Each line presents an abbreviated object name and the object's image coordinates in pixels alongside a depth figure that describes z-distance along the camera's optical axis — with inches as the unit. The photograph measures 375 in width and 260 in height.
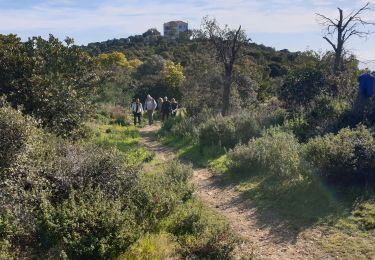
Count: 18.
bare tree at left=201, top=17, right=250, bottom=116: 781.9
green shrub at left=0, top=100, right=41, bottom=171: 261.4
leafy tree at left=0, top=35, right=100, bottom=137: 416.5
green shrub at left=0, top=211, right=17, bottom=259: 206.5
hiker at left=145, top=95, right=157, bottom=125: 817.5
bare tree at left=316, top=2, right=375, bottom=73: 720.3
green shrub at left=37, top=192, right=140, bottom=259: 214.4
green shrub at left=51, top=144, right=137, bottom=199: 268.4
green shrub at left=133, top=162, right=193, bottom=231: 262.4
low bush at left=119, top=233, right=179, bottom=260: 227.0
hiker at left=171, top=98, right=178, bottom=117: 837.6
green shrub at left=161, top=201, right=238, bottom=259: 233.9
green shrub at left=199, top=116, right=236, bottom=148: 524.1
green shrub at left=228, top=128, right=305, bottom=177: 361.7
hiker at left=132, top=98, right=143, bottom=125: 800.3
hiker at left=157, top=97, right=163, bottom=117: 875.1
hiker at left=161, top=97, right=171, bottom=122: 839.1
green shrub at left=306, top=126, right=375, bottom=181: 326.0
